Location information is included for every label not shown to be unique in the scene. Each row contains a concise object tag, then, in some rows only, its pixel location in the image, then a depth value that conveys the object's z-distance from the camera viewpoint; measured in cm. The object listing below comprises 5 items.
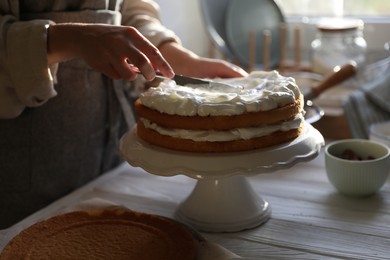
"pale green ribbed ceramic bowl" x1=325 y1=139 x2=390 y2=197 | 93
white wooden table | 79
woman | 79
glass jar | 152
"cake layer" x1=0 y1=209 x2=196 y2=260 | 71
